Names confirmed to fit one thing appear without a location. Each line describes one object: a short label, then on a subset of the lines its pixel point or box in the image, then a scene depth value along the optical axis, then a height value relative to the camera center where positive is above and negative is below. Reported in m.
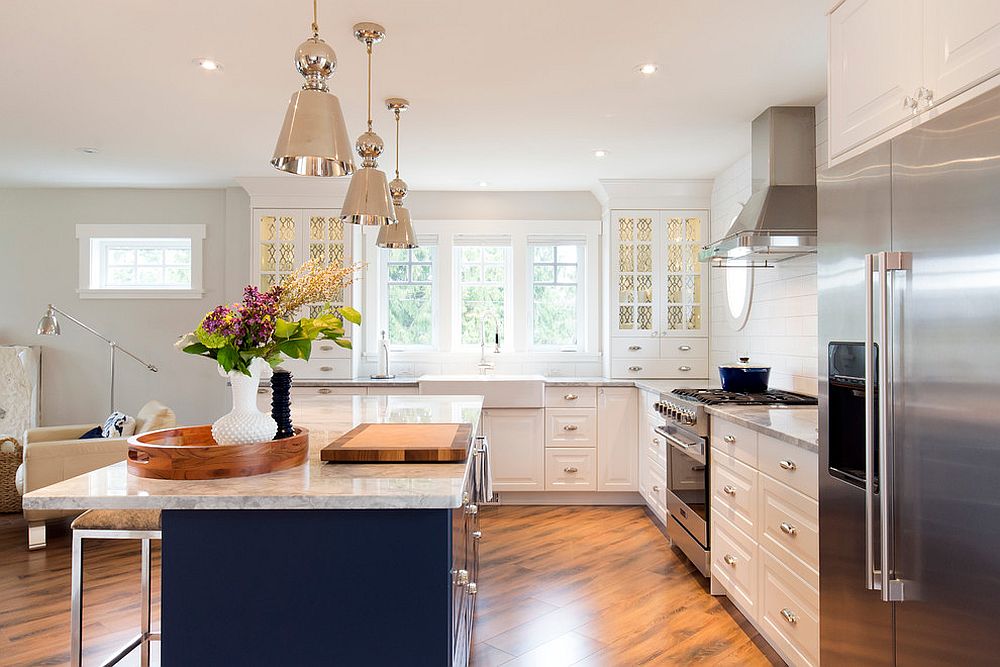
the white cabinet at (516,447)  5.13 -0.77
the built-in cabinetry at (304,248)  5.36 +0.75
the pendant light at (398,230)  3.21 +0.53
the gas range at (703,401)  3.43 -0.28
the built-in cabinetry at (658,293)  5.38 +0.40
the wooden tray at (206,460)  1.66 -0.29
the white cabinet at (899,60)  1.52 +0.72
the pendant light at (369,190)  2.52 +0.57
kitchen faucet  5.64 +0.00
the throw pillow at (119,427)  4.44 -0.55
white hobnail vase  1.78 -0.20
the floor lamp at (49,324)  5.02 +0.13
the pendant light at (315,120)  1.71 +0.56
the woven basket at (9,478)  4.61 -0.91
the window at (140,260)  5.73 +0.69
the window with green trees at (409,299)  5.86 +0.38
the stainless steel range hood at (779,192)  3.41 +0.80
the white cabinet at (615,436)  5.15 -0.69
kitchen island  1.55 -0.54
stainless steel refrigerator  1.40 -0.11
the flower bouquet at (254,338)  1.75 +0.01
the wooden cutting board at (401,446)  1.89 -0.29
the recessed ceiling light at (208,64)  3.05 +1.25
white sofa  4.07 -0.70
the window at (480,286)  5.86 +0.49
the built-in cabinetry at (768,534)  2.36 -0.76
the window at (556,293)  5.85 +0.43
